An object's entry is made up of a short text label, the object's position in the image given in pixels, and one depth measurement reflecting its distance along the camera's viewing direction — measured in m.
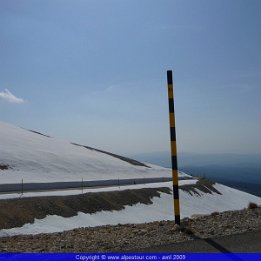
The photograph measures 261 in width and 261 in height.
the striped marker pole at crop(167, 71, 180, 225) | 11.62
